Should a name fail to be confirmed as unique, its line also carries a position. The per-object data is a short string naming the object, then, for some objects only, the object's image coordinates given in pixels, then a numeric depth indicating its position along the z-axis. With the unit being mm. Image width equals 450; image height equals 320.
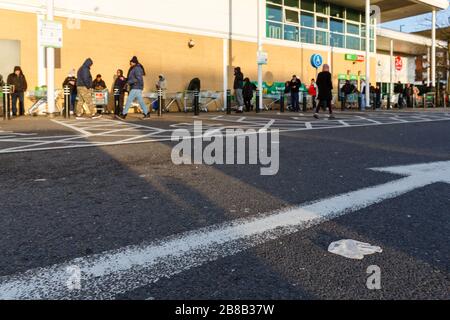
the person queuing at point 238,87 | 19969
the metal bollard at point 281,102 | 21078
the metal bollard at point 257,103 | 20278
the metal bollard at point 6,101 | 13789
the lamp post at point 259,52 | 22109
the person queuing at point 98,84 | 17312
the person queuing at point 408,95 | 33219
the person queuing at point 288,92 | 23719
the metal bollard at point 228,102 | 18519
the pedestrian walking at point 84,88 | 16734
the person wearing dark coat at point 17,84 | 15656
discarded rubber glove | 2659
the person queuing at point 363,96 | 25312
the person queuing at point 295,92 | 22281
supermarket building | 17281
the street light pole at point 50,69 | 14602
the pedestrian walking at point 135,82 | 14078
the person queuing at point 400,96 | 32500
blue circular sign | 28734
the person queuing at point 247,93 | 21484
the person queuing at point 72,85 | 16016
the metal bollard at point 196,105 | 17359
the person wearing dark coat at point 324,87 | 15531
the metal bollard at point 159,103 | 16047
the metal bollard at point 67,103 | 14555
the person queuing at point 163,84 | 20375
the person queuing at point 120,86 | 15766
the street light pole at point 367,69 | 26661
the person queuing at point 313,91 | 26297
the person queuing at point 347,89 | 24159
